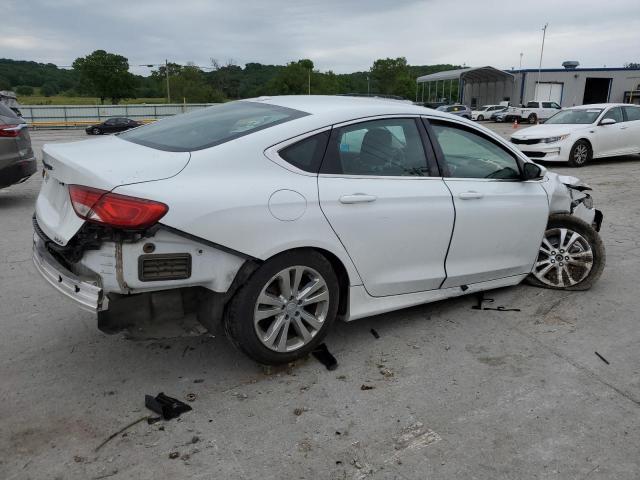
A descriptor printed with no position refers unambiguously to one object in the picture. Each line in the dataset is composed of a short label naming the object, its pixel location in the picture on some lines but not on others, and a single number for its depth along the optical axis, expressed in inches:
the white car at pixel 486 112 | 1849.2
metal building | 2122.3
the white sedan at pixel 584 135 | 525.3
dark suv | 309.4
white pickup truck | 1598.2
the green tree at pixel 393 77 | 4269.2
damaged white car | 112.3
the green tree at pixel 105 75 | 3191.4
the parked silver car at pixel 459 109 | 1619.1
